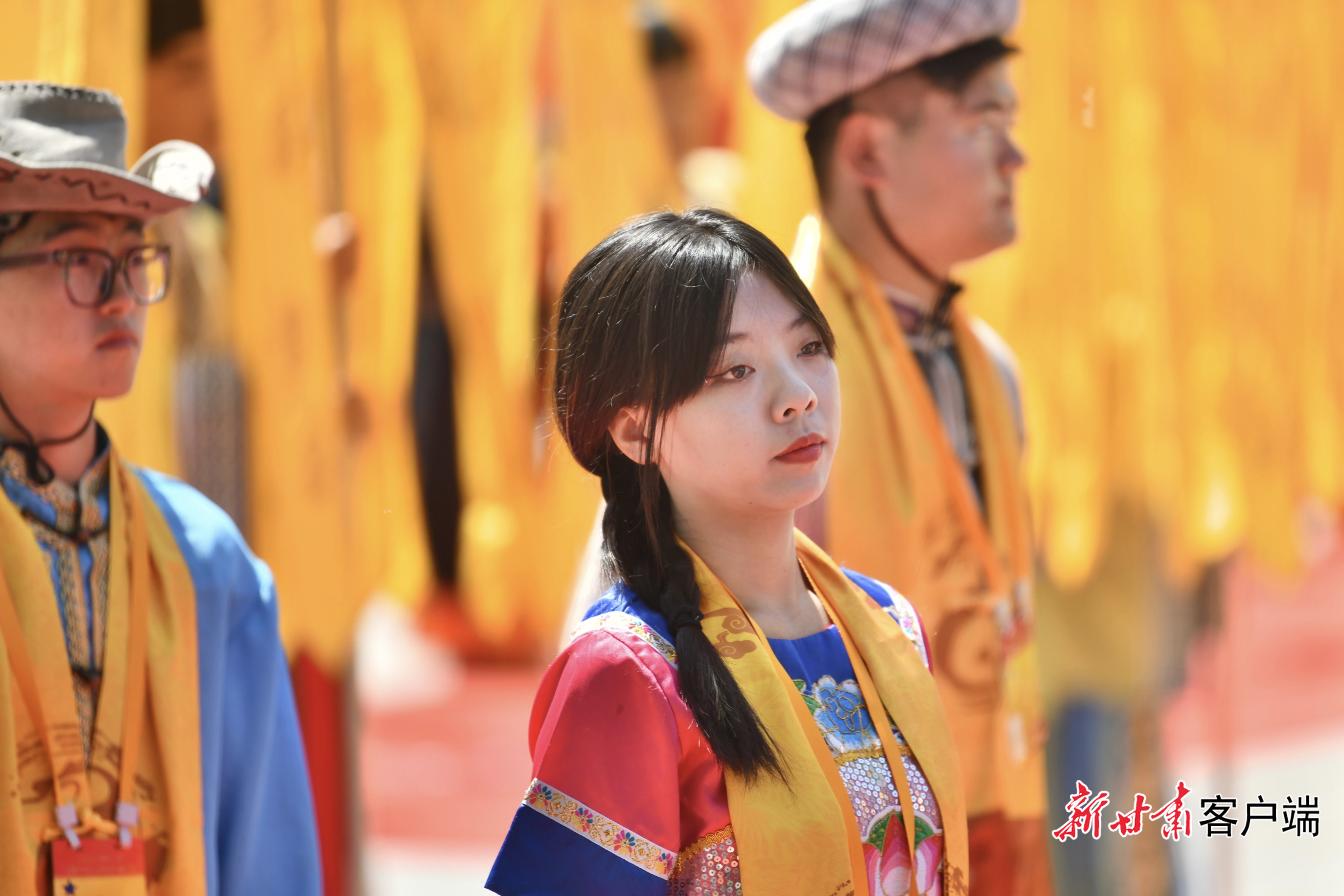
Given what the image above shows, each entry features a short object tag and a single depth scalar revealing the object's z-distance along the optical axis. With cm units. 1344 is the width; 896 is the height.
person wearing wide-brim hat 651
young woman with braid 629
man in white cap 681
